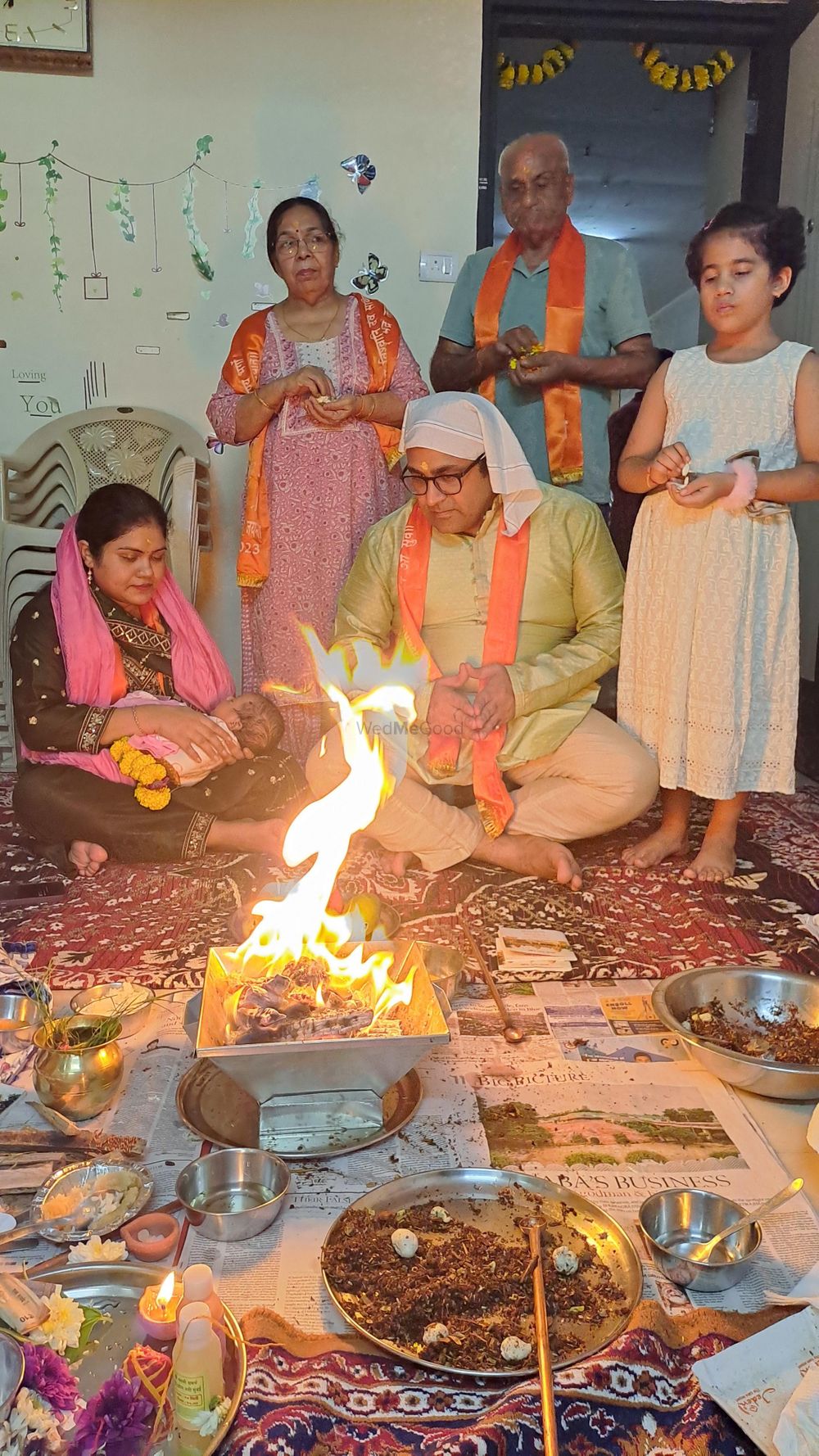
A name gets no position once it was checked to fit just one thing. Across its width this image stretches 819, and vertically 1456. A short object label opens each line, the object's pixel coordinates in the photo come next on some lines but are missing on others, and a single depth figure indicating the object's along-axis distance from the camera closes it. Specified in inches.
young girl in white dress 108.3
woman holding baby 120.0
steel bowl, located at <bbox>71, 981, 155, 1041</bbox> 75.2
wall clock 171.9
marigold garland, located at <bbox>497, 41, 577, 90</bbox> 191.2
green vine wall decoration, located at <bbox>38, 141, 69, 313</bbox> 178.1
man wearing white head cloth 113.3
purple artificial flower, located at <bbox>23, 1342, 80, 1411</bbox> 41.4
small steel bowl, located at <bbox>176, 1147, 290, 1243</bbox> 54.6
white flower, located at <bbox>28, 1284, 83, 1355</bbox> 44.2
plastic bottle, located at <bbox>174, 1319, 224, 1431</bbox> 41.3
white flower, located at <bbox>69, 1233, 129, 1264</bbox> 50.9
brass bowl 65.2
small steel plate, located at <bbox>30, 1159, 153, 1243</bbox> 53.9
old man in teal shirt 133.3
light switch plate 184.5
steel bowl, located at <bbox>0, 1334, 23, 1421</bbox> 40.8
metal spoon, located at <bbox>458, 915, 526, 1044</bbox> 76.0
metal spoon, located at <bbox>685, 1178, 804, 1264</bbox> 52.1
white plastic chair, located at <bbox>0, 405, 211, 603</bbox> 169.6
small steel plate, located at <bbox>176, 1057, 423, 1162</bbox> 62.2
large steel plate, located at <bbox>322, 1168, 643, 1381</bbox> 52.4
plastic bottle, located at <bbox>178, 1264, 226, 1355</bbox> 43.8
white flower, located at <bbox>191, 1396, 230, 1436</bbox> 41.5
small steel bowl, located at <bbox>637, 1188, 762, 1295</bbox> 51.2
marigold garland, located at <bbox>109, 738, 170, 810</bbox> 118.9
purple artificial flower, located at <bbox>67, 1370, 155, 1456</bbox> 40.6
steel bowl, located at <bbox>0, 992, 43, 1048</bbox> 74.7
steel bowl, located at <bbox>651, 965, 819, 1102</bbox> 74.1
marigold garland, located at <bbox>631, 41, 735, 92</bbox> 195.6
